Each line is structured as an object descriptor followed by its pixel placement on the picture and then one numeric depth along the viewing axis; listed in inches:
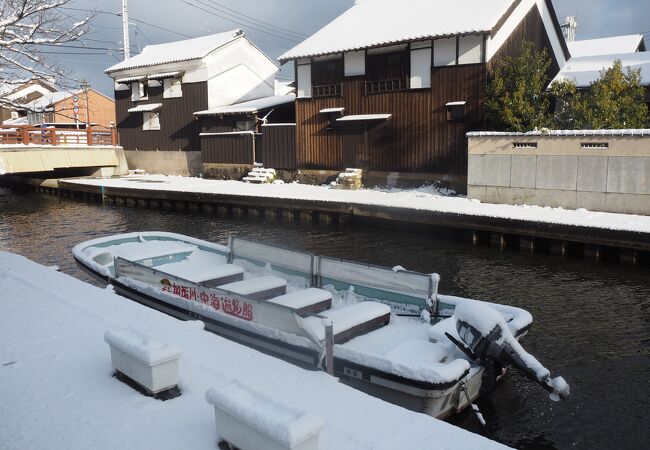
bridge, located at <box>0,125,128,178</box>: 1175.6
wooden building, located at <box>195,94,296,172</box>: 1145.4
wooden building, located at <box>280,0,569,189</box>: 890.1
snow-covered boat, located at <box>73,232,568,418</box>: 252.7
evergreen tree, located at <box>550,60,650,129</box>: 728.3
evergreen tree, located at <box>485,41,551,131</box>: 799.1
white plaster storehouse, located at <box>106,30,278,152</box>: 1333.7
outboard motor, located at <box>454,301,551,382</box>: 249.0
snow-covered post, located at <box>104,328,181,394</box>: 201.2
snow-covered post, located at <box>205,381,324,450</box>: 149.8
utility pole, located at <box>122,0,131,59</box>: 1664.6
